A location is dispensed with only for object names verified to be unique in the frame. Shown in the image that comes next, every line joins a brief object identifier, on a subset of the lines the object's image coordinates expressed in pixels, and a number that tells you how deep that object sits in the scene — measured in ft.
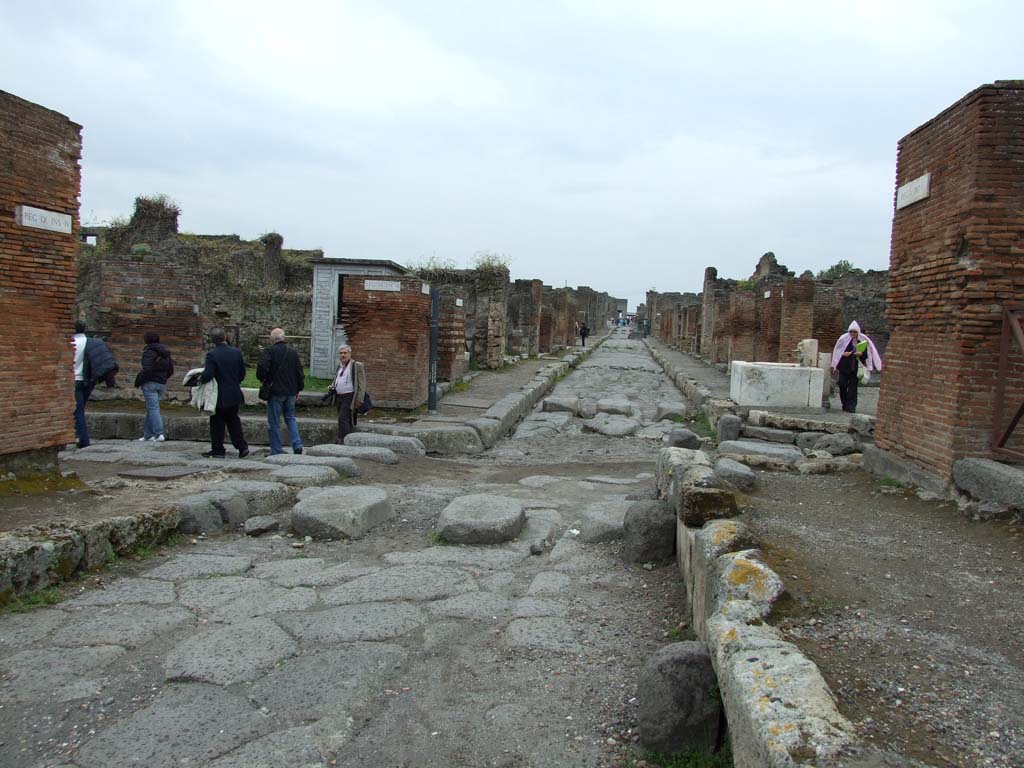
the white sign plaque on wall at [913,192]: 19.51
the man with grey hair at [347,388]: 31.30
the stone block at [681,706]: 8.37
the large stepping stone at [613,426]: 39.58
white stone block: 35.99
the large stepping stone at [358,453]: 26.27
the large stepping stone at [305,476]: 21.66
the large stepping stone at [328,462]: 23.67
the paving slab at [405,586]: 13.50
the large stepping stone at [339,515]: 17.79
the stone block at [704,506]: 14.02
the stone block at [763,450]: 24.46
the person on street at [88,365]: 29.55
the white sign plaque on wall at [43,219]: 18.34
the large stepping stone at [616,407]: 45.88
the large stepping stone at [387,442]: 29.30
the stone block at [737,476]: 18.22
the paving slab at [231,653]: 10.32
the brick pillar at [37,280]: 18.13
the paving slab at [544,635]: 11.43
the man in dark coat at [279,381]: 28.25
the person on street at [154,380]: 31.22
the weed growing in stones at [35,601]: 12.37
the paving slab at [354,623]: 11.67
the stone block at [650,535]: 15.75
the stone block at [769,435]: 31.89
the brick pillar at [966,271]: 16.94
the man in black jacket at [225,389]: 26.71
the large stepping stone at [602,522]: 17.62
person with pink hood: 35.22
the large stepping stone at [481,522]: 17.33
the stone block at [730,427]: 32.58
